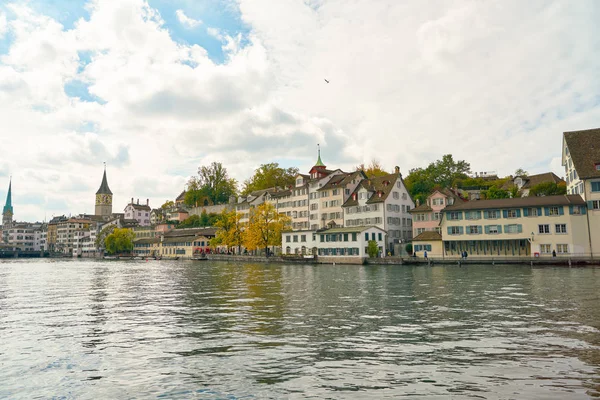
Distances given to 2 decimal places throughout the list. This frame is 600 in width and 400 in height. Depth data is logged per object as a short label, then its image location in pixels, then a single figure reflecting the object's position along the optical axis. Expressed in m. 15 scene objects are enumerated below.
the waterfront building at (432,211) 76.19
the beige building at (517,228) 59.09
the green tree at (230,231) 105.71
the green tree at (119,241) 154.50
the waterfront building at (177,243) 128.75
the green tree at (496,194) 82.25
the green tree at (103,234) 172.12
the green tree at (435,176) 97.88
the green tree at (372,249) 74.19
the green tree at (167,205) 185.77
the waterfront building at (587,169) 57.84
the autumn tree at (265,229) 94.81
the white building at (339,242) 75.76
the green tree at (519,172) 112.30
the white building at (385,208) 81.75
